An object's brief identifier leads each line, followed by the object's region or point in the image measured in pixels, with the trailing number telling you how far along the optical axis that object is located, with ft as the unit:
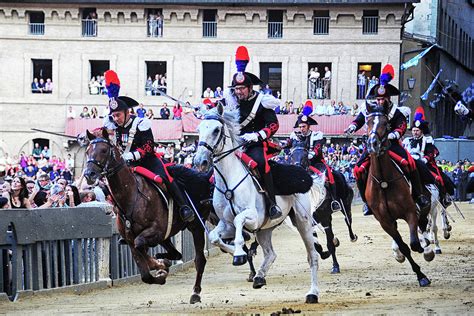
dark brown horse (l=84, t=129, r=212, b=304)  48.60
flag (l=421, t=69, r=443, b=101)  192.81
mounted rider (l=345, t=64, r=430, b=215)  58.54
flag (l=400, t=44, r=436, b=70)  180.14
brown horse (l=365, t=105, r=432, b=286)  57.21
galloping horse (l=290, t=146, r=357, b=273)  68.16
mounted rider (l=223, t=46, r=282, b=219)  49.37
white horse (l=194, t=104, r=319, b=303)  45.98
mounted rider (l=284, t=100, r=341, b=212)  69.72
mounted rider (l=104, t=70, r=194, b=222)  51.03
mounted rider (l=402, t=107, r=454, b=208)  76.48
